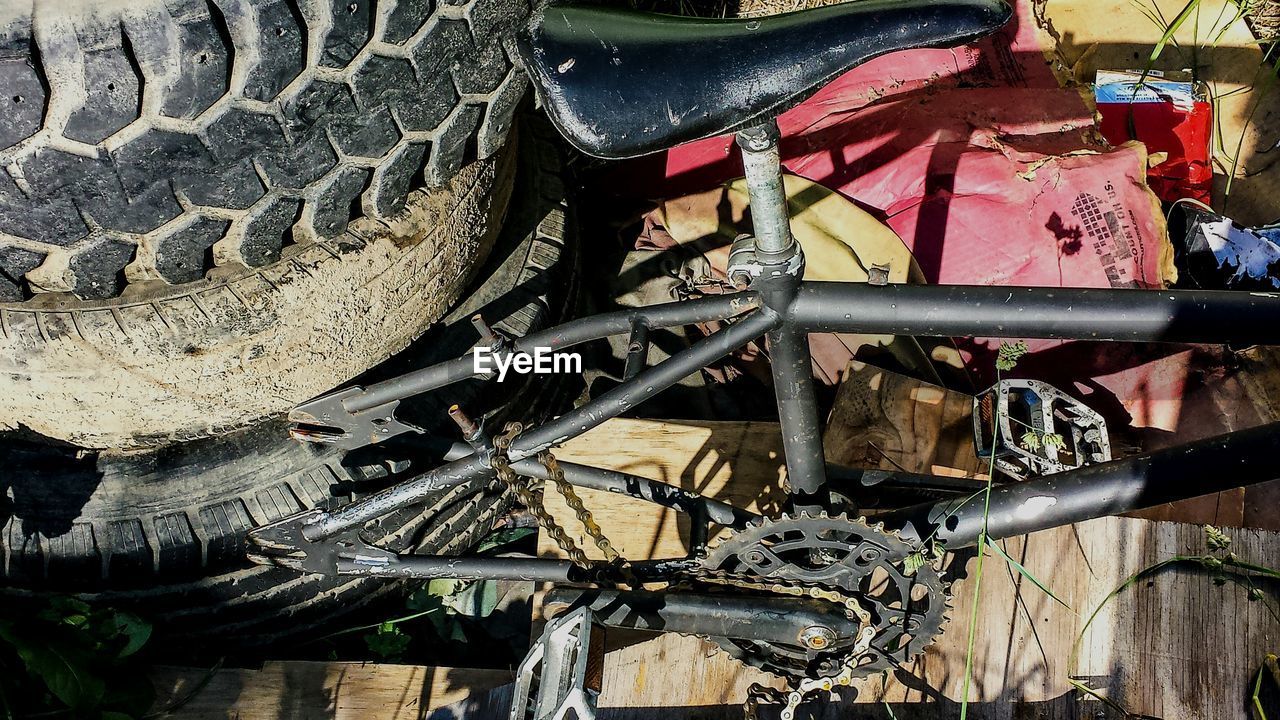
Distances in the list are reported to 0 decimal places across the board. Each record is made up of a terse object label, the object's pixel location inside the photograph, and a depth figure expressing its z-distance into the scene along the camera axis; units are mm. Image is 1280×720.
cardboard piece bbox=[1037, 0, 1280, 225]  2820
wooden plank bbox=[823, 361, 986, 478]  2180
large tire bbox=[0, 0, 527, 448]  1345
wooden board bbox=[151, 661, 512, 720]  2098
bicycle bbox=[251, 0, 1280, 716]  1325
